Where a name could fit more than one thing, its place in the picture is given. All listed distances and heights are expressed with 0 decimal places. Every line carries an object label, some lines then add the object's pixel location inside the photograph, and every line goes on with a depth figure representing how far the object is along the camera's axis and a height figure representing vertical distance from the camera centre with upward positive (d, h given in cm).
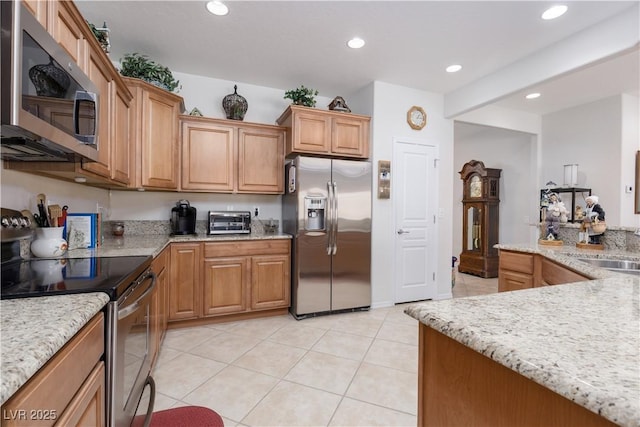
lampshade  424 +55
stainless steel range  109 -33
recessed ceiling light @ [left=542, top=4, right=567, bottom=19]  219 +151
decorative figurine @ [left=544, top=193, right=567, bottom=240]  270 -3
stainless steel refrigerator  318 -24
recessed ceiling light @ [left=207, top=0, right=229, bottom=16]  221 +153
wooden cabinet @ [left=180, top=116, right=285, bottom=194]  315 +60
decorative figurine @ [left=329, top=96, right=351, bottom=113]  353 +125
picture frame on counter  207 -15
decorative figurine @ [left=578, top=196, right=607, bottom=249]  239 -10
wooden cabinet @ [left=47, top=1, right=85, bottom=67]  135 +88
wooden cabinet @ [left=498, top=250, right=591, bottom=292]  205 -45
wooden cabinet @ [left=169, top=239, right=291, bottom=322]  288 -69
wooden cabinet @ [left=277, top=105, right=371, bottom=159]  326 +89
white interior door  374 -9
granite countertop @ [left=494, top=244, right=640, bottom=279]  158 -30
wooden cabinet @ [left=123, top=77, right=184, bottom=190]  261 +69
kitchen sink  195 -35
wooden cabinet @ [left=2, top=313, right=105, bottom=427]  62 -45
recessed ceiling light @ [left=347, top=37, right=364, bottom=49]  268 +154
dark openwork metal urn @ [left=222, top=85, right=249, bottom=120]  336 +117
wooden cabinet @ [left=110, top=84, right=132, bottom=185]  212 +57
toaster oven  327 -13
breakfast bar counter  50 -29
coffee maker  314 -9
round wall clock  377 +120
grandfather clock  532 -13
